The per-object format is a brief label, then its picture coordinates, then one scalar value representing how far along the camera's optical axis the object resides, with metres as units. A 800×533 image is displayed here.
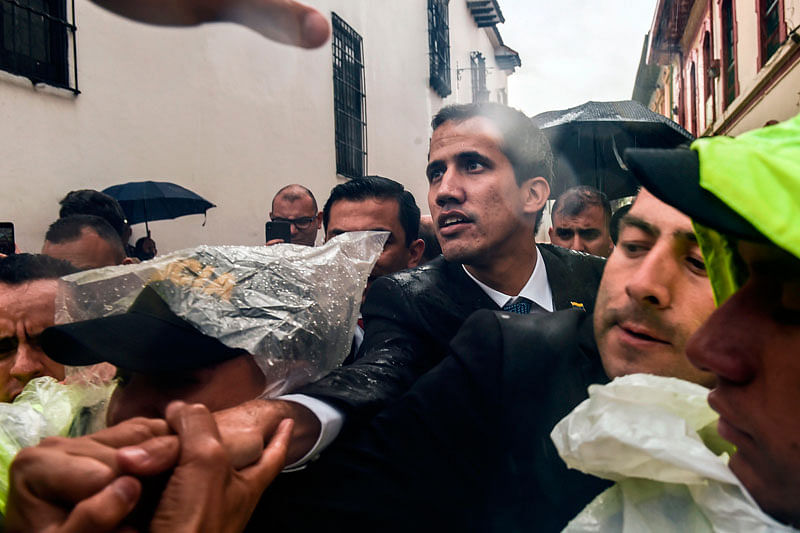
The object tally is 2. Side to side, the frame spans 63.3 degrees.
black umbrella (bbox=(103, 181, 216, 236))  5.01
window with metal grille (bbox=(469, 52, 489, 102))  20.56
